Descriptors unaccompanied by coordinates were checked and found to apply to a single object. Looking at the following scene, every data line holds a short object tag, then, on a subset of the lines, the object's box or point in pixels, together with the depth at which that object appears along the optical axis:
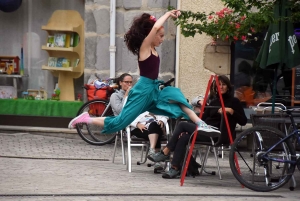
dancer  18.20
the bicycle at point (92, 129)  25.45
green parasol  21.67
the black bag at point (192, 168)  19.56
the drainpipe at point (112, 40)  26.17
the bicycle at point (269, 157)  17.31
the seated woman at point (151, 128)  19.97
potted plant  18.55
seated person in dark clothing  18.91
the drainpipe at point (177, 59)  25.91
